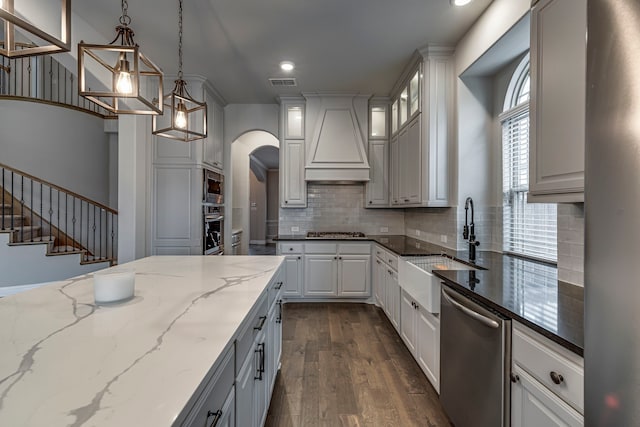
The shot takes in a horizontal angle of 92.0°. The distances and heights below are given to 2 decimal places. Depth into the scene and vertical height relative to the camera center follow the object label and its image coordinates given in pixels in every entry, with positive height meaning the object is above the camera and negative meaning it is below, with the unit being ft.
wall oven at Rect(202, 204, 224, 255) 13.30 -0.70
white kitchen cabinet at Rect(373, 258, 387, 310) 12.23 -2.77
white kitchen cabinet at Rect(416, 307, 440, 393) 6.63 -3.01
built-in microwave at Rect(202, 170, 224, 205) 13.29 +1.21
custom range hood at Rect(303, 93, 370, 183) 14.34 +3.50
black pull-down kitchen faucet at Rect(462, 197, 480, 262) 8.34 -0.49
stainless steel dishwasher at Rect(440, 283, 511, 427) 4.28 -2.34
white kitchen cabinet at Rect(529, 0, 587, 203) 4.42 +1.78
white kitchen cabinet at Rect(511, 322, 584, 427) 3.18 -1.91
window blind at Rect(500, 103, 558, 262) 7.18 +0.20
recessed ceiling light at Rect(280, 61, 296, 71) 11.34 +5.56
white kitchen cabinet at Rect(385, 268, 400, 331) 10.16 -2.88
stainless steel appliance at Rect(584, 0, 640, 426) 1.74 +0.01
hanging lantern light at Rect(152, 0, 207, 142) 6.79 +2.33
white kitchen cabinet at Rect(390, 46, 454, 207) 9.89 +3.00
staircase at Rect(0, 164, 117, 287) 12.84 -0.92
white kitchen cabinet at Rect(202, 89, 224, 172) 13.54 +3.62
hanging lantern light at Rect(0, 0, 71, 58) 2.86 +1.94
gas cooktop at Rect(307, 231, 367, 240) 14.03 -0.97
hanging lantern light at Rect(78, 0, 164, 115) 4.69 +2.24
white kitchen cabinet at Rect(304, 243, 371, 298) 13.85 -2.37
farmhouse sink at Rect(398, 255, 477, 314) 6.63 -1.50
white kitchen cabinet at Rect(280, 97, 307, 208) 14.67 +3.55
